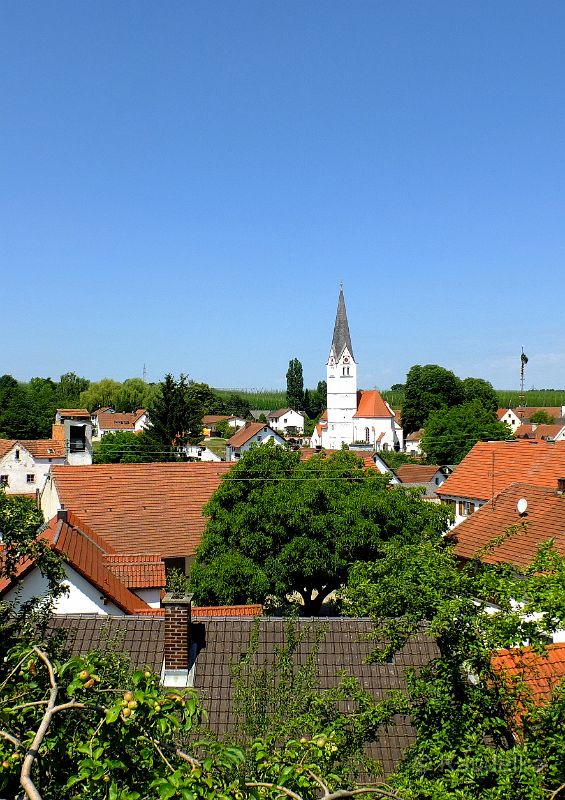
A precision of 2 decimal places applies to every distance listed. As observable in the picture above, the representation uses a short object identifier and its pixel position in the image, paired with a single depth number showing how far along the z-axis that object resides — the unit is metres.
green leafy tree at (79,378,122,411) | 118.06
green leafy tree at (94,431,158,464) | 52.81
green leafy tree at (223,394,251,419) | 159.77
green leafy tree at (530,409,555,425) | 111.75
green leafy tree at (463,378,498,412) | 89.84
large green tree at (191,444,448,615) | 20.09
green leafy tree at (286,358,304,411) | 145.12
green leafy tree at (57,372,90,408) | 111.44
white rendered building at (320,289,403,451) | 97.06
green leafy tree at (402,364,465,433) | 92.06
